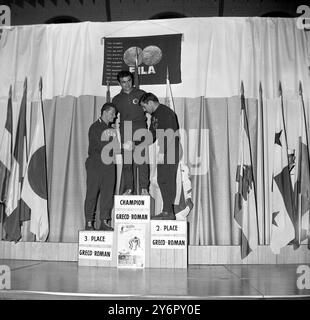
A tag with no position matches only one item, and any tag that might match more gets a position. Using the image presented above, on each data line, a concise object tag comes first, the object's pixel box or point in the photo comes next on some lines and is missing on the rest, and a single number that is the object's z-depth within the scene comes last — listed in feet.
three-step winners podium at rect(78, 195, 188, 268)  11.94
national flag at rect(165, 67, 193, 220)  13.80
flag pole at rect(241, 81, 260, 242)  13.98
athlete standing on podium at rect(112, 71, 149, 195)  13.92
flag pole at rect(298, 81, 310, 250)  14.25
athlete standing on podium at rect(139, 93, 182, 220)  13.70
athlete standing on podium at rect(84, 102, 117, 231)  13.66
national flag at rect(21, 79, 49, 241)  14.30
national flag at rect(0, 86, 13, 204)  14.82
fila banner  14.92
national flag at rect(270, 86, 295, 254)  13.53
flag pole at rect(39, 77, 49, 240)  14.94
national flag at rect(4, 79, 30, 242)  14.32
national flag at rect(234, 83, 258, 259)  13.56
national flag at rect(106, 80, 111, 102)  14.97
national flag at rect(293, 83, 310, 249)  13.83
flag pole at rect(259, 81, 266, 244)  14.43
